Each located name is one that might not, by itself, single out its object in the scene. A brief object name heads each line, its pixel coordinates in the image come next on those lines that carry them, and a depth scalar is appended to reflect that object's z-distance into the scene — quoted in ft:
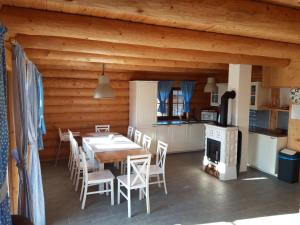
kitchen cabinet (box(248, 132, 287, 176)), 17.72
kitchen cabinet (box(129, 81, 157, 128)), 21.80
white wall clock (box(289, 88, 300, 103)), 17.04
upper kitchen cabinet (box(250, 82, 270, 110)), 19.93
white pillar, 17.67
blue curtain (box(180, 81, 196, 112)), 25.54
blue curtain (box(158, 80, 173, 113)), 24.57
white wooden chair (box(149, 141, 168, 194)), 14.51
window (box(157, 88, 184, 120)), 26.13
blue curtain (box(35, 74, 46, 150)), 15.26
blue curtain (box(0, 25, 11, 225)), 5.05
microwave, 25.30
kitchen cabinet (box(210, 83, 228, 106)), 24.20
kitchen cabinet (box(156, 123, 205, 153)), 23.41
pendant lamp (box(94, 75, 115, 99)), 15.69
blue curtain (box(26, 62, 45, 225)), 10.00
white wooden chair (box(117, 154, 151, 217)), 12.16
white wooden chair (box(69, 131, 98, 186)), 14.70
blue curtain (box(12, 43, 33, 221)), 8.18
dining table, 13.48
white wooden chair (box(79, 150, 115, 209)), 12.83
